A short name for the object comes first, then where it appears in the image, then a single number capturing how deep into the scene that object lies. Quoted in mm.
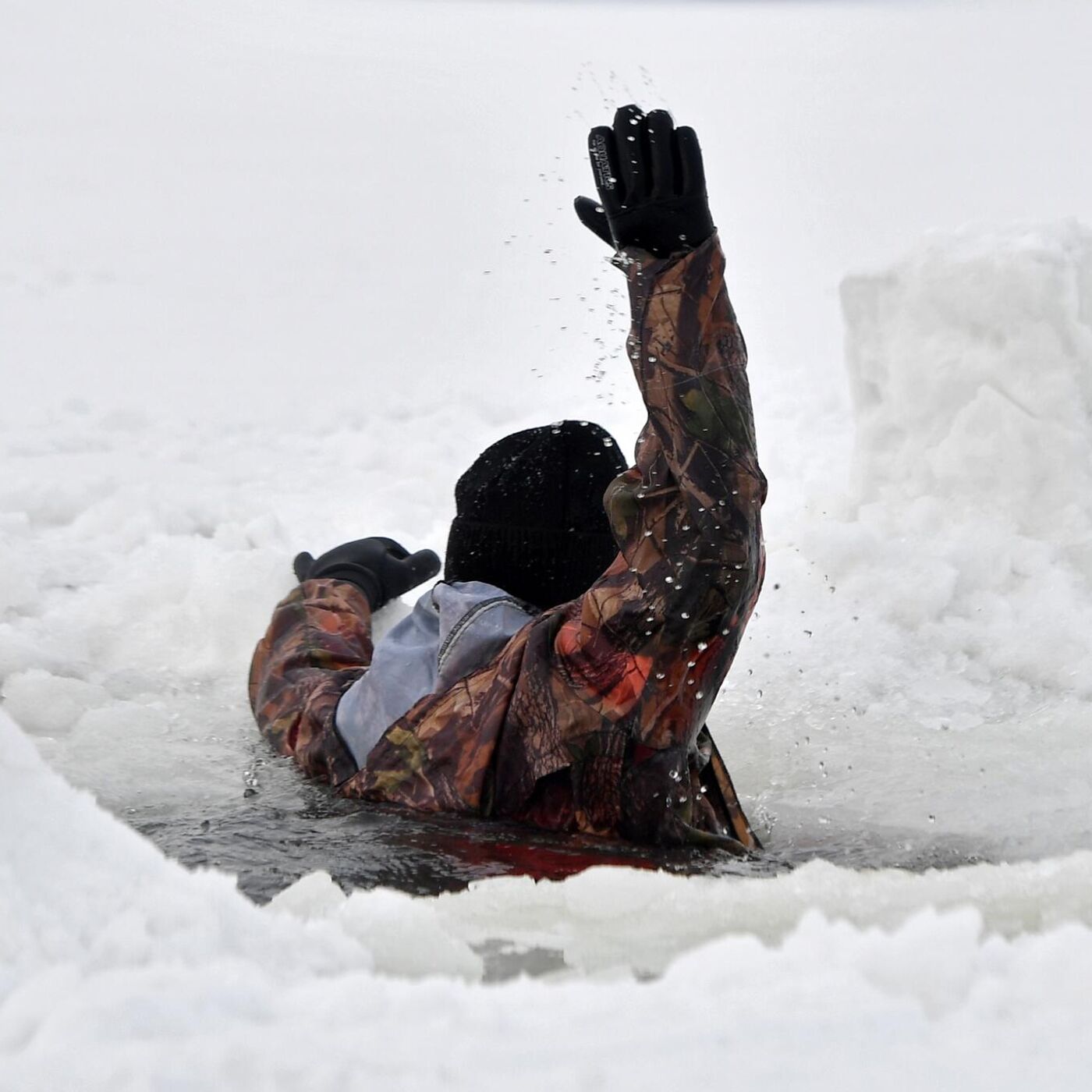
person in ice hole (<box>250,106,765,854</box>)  14348
